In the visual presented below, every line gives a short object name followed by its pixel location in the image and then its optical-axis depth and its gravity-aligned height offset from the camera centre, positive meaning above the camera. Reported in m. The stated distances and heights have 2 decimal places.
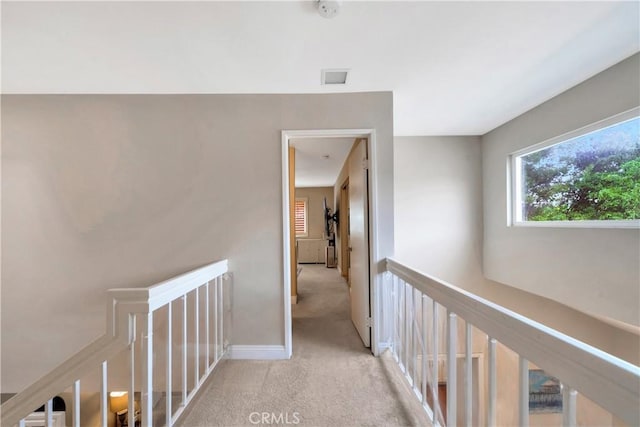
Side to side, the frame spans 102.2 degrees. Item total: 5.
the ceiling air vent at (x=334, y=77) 1.93 +1.10
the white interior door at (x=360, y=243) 2.31 -0.25
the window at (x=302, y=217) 7.64 +0.04
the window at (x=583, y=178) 2.01 +0.36
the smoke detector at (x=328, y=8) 1.34 +1.12
